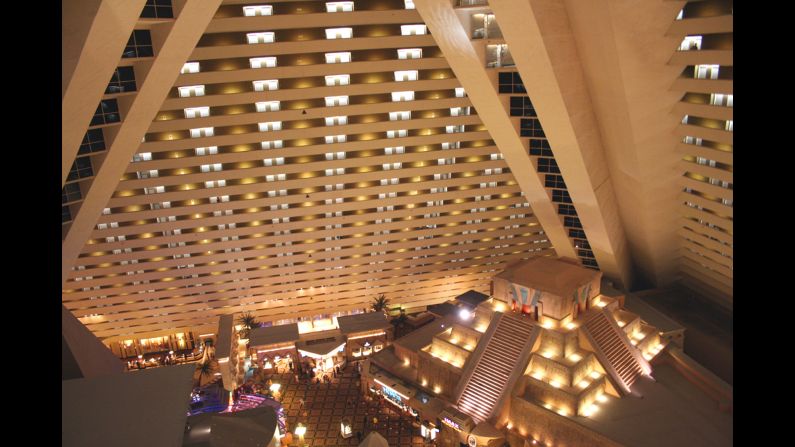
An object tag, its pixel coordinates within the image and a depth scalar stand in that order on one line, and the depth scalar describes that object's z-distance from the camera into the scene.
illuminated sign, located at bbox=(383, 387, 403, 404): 32.19
